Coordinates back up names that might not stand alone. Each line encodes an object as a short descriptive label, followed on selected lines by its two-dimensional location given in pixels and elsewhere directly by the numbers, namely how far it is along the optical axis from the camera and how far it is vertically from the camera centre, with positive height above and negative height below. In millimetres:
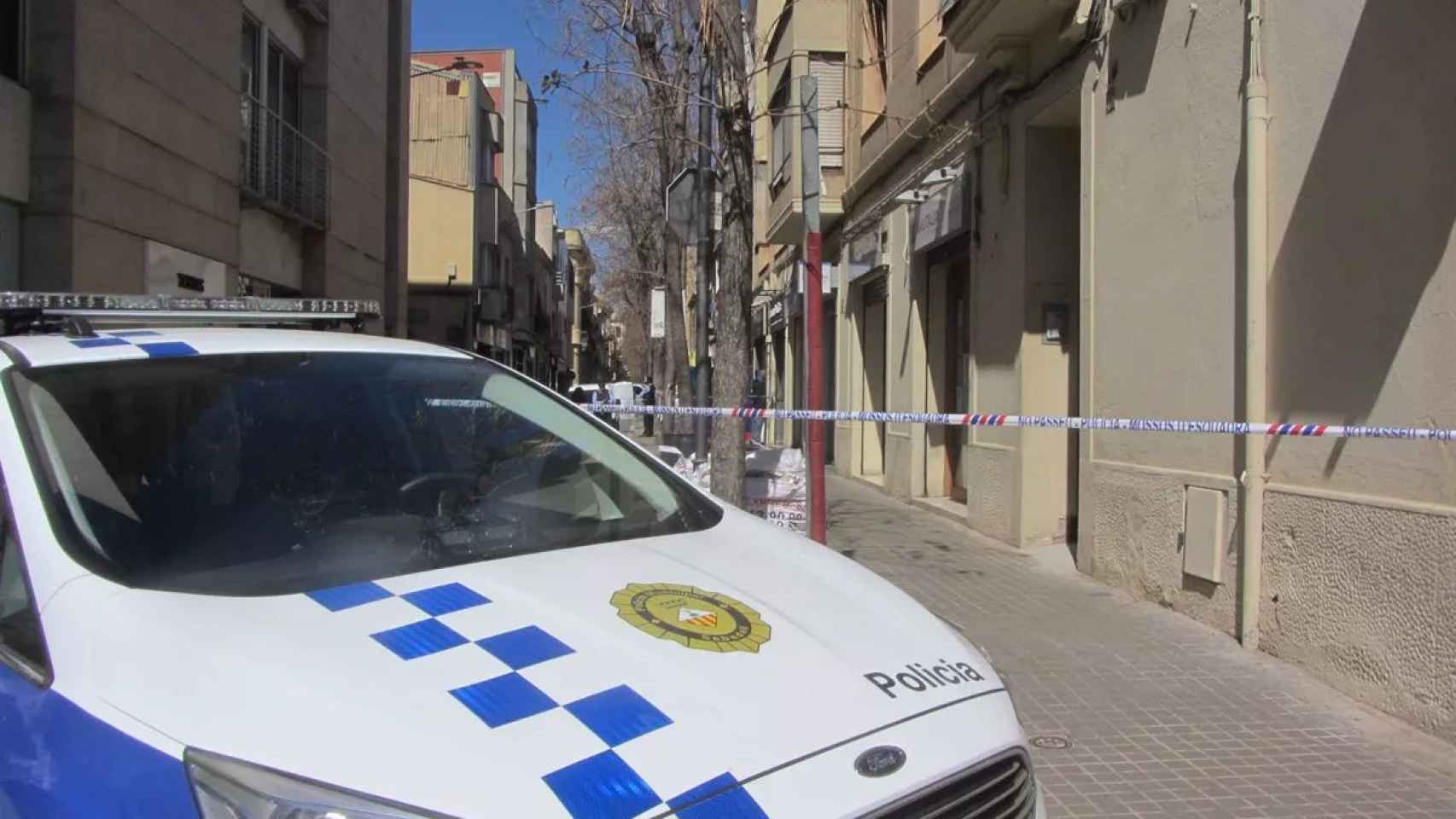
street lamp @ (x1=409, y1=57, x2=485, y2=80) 39500 +12888
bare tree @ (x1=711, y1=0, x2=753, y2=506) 8711 +1271
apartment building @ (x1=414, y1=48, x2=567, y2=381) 38062 +7884
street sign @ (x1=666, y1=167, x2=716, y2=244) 11008 +2068
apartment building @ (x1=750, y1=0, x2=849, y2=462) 14812 +4066
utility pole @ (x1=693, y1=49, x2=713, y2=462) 11922 +2252
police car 1690 -454
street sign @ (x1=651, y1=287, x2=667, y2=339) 15922 +1306
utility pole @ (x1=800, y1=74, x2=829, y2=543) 6500 +719
